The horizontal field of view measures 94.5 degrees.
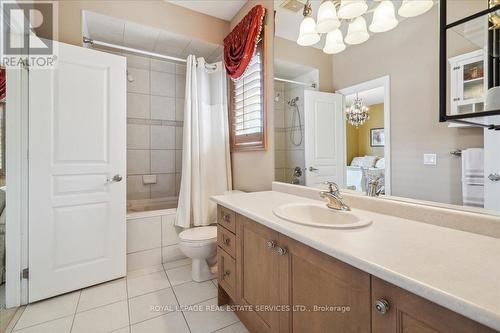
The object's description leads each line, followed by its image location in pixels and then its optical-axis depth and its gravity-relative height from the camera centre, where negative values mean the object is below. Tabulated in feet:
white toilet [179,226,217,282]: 6.31 -2.30
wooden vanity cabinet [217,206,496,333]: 1.94 -1.47
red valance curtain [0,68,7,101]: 5.27 +1.85
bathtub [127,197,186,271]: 7.06 -2.35
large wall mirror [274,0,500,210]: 3.00 +1.11
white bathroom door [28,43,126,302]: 5.50 -0.17
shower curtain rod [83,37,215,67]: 6.58 +3.57
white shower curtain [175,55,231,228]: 7.67 +0.70
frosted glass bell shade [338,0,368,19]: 4.17 +2.88
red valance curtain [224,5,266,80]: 6.44 +3.75
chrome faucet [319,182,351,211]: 4.04 -0.58
